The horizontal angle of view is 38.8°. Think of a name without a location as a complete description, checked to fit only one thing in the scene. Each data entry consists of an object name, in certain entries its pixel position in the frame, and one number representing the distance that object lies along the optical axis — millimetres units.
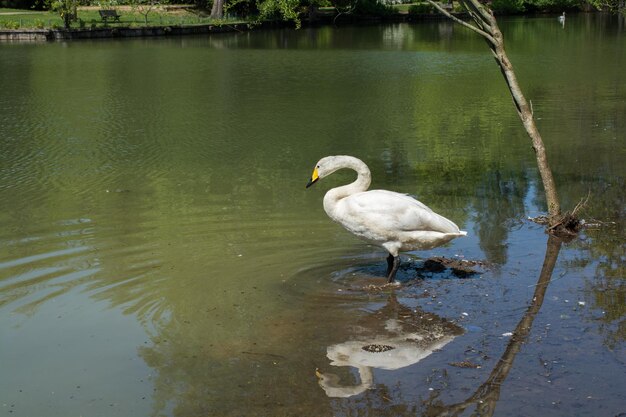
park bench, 56125
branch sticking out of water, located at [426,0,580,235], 10891
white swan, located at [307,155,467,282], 8852
